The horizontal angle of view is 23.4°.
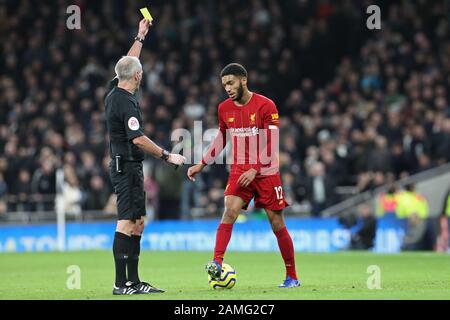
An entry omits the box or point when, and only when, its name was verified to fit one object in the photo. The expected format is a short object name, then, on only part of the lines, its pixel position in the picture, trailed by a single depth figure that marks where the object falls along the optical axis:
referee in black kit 11.49
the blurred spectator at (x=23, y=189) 27.31
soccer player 12.11
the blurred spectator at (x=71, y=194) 26.78
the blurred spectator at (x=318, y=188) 24.86
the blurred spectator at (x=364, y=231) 22.70
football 11.83
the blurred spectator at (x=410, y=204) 22.75
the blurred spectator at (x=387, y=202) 23.39
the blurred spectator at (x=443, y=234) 21.38
